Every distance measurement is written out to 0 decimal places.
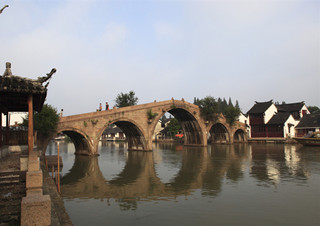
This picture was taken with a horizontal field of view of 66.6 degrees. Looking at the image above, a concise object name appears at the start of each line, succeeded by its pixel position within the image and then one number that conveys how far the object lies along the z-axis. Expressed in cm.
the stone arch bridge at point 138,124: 2919
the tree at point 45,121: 2419
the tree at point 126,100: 5144
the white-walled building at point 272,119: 5459
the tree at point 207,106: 4675
